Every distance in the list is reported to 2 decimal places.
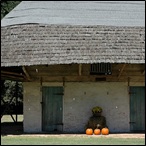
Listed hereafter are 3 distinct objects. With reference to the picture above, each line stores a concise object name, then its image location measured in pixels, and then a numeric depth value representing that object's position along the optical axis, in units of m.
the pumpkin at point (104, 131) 15.31
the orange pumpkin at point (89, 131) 15.24
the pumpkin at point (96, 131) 15.31
